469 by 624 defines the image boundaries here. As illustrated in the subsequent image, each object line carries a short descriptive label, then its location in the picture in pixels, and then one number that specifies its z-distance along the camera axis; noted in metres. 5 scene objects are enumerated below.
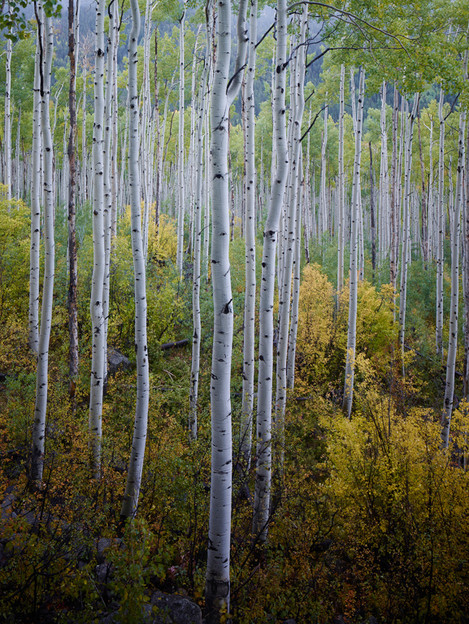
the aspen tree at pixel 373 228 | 19.01
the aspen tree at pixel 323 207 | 23.34
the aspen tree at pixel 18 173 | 20.95
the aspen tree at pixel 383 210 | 14.85
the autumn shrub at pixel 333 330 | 10.80
